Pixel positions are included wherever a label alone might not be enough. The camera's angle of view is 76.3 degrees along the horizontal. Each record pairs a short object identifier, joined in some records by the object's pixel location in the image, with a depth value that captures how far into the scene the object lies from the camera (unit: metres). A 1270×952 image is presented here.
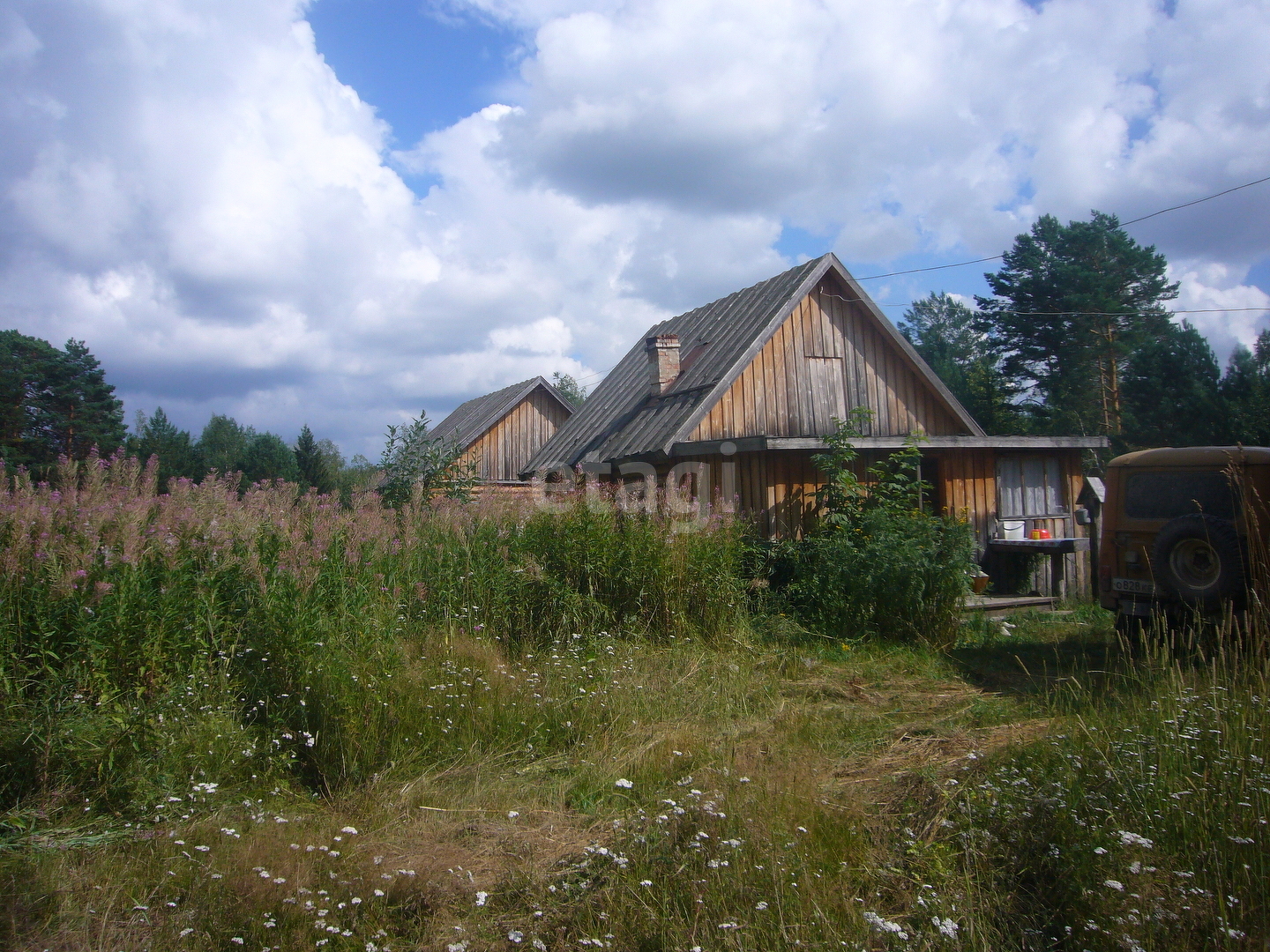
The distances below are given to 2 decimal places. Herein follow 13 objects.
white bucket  12.70
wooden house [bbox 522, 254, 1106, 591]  11.39
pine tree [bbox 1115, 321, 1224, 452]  30.91
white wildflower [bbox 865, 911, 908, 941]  2.84
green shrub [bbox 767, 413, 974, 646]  8.51
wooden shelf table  11.83
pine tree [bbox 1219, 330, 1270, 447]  28.02
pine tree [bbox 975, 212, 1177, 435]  32.59
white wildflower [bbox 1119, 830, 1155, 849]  3.02
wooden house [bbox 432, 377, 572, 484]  27.28
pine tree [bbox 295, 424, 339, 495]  30.52
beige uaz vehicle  6.86
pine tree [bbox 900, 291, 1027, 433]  36.56
